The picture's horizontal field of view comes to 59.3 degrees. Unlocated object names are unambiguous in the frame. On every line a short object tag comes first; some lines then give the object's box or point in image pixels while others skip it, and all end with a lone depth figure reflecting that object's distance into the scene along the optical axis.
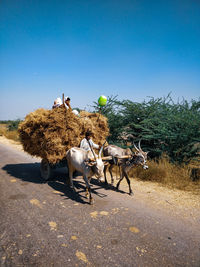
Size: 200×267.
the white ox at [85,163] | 4.59
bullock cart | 6.30
